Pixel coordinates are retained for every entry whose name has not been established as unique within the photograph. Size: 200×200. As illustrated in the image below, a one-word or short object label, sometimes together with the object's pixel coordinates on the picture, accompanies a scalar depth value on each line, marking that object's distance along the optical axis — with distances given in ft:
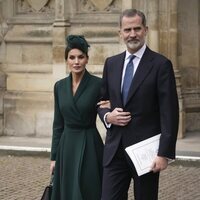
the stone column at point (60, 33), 49.53
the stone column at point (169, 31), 47.16
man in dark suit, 19.03
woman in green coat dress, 22.40
